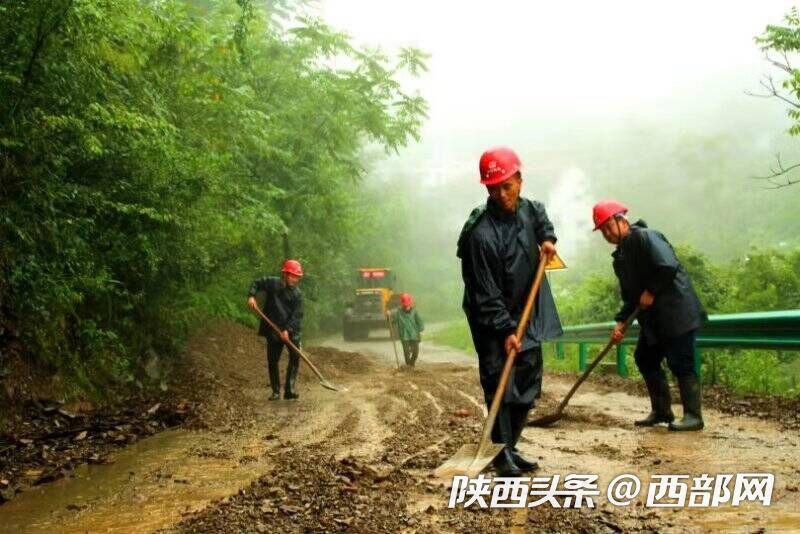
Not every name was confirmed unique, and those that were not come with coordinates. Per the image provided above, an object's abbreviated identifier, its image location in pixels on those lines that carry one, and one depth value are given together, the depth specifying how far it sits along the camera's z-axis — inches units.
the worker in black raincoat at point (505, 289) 172.1
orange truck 1194.0
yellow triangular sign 414.0
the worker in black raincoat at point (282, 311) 414.9
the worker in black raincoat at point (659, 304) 236.5
